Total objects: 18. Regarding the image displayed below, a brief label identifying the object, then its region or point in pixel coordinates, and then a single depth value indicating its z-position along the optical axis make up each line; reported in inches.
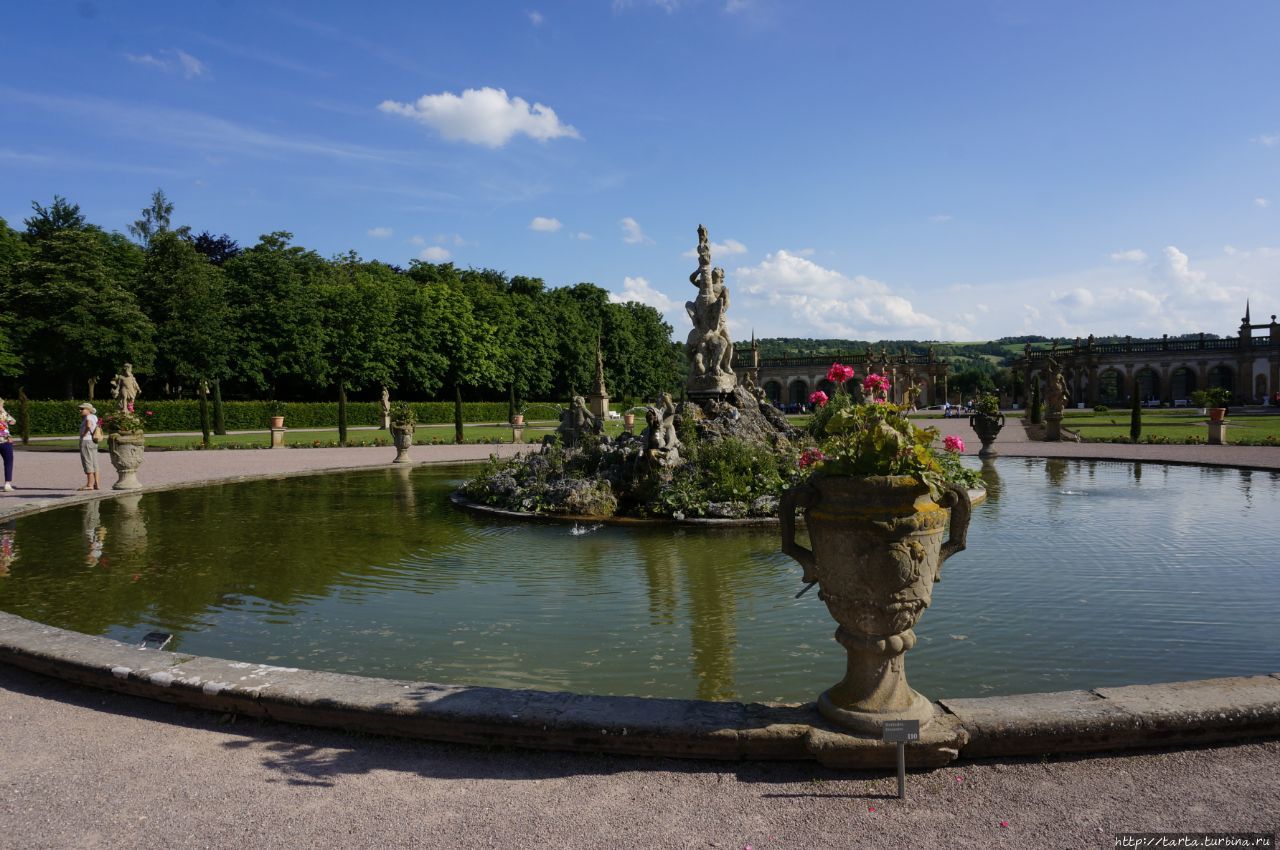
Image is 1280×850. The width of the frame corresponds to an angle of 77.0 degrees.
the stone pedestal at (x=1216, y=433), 1090.1
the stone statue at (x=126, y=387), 1432.1
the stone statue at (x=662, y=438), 556.4
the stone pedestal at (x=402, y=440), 997.2
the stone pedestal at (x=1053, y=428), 1321.4
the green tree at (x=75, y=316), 1731.1
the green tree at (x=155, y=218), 2610.7
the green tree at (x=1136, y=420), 1234.6
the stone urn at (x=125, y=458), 721.0
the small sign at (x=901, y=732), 149.9
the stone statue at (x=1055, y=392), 1395.2
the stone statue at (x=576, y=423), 727.7
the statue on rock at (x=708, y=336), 735.7
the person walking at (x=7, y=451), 689.0
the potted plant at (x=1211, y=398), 2159.2
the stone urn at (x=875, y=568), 162.1
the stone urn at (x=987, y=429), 1015.6
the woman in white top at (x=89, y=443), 694.5
